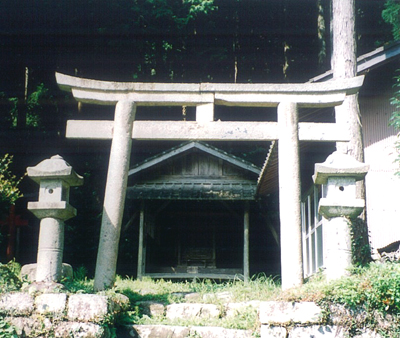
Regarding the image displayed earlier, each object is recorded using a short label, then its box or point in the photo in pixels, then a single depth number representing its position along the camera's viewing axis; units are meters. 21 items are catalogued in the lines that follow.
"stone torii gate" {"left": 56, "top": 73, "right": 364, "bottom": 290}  8.52
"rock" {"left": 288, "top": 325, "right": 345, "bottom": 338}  6.35
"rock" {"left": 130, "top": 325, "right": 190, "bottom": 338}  7.18
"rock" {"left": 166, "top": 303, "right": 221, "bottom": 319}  7.91
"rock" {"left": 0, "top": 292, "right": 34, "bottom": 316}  6.79
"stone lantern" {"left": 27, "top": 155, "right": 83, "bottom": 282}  7.49
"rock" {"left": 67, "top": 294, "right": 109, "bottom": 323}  6.66
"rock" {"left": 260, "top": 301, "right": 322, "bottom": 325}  6.42
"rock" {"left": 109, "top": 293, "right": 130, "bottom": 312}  7.31
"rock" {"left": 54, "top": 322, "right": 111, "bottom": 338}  6.57
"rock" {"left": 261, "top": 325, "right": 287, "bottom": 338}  6.39
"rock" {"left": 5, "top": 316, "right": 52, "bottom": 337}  6.64
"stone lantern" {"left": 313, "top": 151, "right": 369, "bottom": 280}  7.15
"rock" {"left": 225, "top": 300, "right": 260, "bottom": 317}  7.75
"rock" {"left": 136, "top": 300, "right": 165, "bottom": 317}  7.86
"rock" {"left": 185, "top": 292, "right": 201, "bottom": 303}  8.39
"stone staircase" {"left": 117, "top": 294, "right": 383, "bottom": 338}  6.38
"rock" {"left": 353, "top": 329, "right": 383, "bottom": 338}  6.35
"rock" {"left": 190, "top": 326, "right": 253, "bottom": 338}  7.02
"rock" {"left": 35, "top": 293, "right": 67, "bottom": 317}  6.73
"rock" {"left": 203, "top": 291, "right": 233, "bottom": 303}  8.42
